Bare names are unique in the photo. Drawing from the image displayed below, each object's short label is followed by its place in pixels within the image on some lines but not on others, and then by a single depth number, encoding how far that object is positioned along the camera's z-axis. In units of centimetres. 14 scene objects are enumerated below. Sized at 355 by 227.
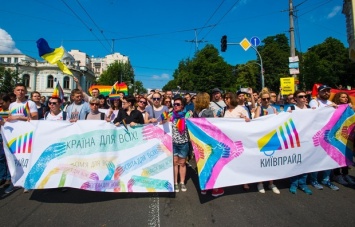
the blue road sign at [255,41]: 1495
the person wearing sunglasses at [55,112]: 471
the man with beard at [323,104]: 445
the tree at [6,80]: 3528
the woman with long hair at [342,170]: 469
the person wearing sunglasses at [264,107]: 477
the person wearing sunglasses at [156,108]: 500
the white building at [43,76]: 5982
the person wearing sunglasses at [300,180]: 417
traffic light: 1628
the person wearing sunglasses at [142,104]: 520
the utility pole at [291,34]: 1179
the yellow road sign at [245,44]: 1505
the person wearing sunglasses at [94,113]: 470
